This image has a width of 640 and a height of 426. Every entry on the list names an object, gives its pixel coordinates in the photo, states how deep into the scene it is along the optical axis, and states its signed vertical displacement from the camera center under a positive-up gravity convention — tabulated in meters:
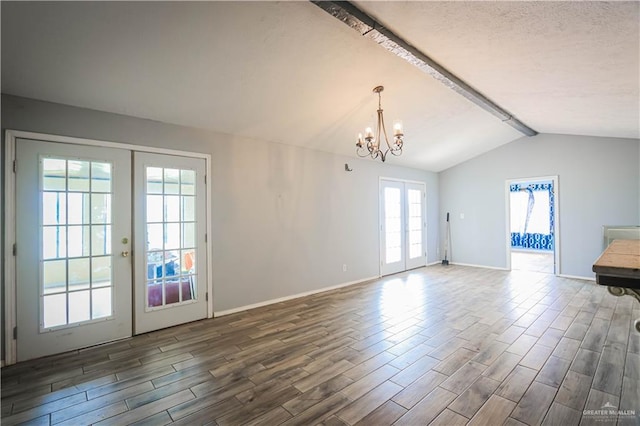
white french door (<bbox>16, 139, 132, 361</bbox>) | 2.72 -0.27
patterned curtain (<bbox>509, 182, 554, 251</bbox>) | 9.06 -0.60
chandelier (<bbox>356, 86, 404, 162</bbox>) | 3.01 +0.87
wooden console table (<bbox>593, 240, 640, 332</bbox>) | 1.29 -0.27
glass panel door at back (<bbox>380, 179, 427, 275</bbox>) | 6.12 -0.23
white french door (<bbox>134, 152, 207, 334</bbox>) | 3.32 -0.27
